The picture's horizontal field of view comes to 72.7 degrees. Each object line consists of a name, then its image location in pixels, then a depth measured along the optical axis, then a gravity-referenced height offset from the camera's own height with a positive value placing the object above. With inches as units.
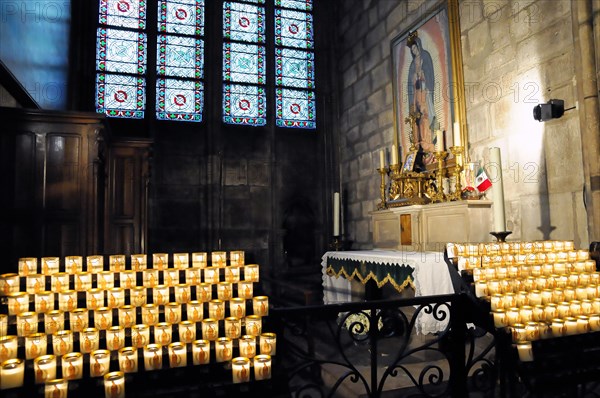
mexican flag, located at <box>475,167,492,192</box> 161.4 +17.7
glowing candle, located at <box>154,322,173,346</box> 76.1 -18.9
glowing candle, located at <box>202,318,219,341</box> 79.2 -19.0
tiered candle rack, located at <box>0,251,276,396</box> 68.2 -16.7
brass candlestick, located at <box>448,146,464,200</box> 168.3 +23.7
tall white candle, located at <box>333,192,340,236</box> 216.5 +8.0
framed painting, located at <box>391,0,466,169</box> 192.2 +75.6
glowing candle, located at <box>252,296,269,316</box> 83.5 -15.4
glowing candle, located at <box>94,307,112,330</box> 75.7 -15.7
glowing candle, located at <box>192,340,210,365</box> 75.5 -22.3
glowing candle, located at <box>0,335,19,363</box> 64.9 -17.8
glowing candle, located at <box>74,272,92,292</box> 80.3 -9.4
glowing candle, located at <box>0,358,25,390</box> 61.4 -20.9
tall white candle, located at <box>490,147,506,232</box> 124.3 +7.0
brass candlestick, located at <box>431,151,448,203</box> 179.5 +22.0
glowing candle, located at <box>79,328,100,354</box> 71.5 -18.7
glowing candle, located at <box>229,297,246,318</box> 83.7 -15.7
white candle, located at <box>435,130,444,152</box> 187.2 +39.4
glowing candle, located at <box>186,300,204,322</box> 81.0 -15.7
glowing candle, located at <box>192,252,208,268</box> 89.9 -6.2
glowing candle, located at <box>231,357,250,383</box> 74.3 -25.4
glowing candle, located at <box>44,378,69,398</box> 62.8 -23.8
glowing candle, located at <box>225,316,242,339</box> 80.1 -19.0
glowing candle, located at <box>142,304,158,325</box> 77.4 -15.6
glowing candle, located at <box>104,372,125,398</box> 65.1 -24.4
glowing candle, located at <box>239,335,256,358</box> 77.4 -22.1
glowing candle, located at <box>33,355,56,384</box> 64.3 -21.1
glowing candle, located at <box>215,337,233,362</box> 76.8 -22.4
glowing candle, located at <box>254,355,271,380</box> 75.4 -25.4
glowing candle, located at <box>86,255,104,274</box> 84.3 -6.0
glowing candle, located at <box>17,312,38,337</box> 70.6 -15.4
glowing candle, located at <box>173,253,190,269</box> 88.0 -6.1
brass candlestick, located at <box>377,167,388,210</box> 211.8 +19.4
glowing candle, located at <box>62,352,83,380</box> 66.2 -21.4
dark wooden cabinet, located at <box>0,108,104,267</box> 146.3 +19.9
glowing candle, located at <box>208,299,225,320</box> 82.2 -15.7
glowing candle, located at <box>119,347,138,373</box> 70.2 -21.9
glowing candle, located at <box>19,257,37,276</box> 79.2 -5.9
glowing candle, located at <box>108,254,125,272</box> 85.5 -6.2
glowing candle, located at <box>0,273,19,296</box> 74.8 -8.9
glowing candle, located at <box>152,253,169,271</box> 87.7 -6.1
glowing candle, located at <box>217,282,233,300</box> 86.0 -12.6
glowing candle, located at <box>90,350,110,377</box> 68.2 -21.8
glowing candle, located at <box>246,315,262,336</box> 80.6 -18.6
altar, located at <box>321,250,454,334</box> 136.3 -17.0
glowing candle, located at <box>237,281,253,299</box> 87.3 -12.6
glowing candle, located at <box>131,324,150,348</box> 74.5 -18.8
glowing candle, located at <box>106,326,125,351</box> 73.4 -18.9
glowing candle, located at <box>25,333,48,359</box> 67.9 -18.4
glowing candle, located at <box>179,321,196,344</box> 77.6 -19.0
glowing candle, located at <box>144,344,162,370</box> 72.1 -22.1
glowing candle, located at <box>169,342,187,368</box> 73.5 -22.1
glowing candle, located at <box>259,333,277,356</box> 78.7 -21.9
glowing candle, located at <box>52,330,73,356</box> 69.4 -18.3
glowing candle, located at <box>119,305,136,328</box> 76.3 -15.6
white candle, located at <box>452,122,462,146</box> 174.2 +39.2
